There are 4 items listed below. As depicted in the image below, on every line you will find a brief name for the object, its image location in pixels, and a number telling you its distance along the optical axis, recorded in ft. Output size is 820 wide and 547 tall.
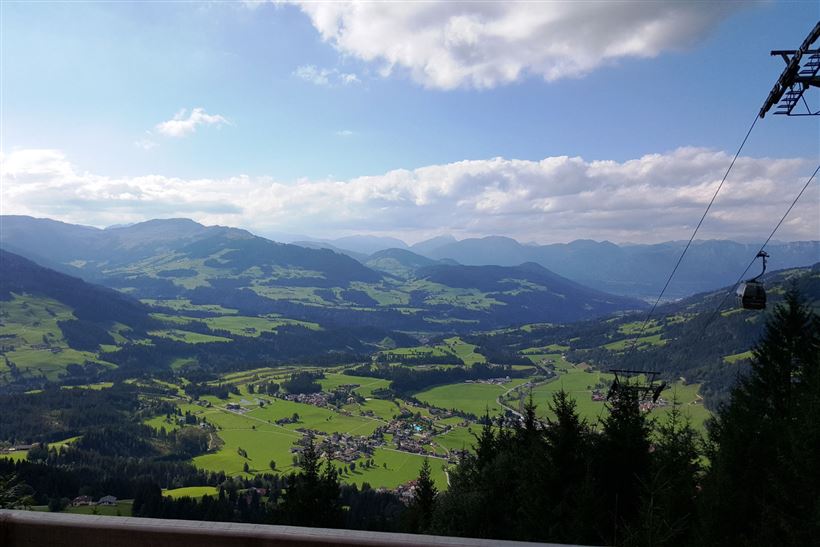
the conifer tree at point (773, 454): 44.83
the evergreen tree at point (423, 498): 87.76
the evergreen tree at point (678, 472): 49.50
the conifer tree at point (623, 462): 57.93
